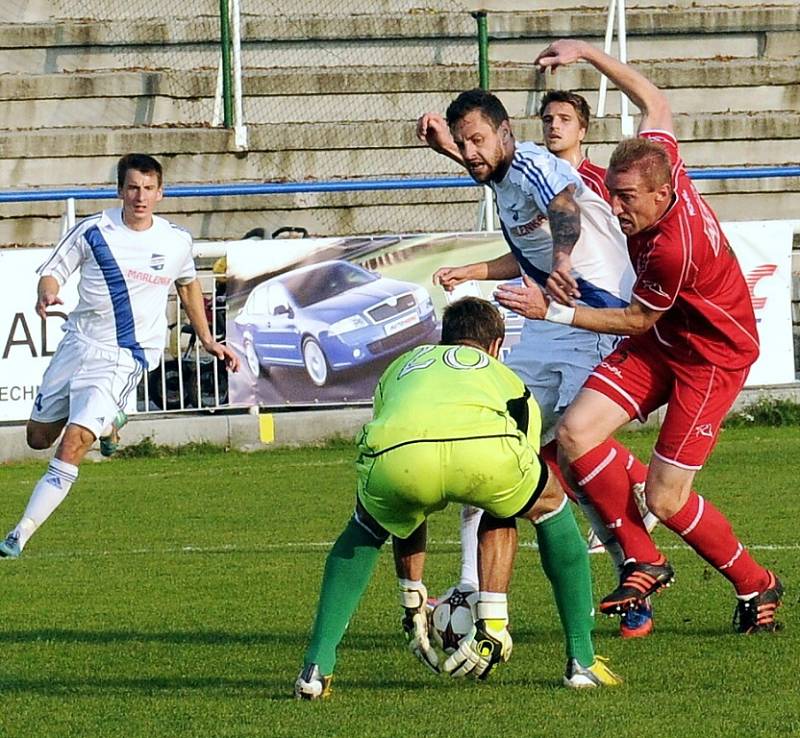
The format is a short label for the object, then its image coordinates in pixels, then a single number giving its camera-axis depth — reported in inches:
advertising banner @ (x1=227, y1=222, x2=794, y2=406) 1173.7
